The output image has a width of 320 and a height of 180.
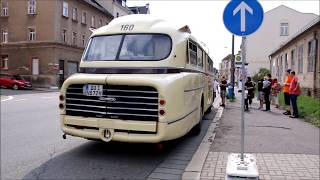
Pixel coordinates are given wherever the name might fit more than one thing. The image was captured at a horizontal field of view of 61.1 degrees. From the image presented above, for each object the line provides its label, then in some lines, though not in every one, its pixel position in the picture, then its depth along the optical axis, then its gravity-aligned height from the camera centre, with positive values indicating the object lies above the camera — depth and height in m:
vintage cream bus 4.78 -0.05
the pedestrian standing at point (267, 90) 12.32 -0.25
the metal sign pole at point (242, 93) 3.98 -0.13
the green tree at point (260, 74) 35.12 +1.40
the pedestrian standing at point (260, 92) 12.87 -0.38
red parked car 25.96 -0.10
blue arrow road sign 4.00 +1.02
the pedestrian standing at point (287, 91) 10.70 -0.25
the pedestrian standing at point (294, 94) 9.98 -0.33
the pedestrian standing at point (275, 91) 13.56 -0.32
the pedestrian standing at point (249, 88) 12.95 -0.17
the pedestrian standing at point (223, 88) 13.60 -0.19
